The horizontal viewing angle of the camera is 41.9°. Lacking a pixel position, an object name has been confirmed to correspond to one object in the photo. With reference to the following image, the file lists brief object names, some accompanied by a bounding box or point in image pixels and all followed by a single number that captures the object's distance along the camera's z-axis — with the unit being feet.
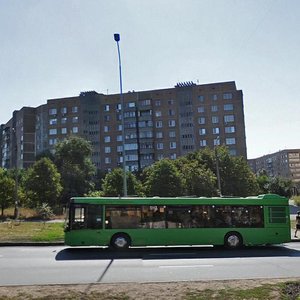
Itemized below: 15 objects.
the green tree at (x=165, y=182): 160.25
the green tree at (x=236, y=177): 180.86
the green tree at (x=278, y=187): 293.84
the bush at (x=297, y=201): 187.95
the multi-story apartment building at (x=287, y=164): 565.12
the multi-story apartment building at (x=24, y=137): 344.08
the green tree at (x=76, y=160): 220.88
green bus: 56.44
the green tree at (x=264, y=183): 284.41
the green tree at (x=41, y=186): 155.53
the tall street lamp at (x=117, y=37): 81.66
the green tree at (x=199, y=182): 163.02
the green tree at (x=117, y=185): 161.89
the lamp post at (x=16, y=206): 125.44
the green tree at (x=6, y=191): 136.67
